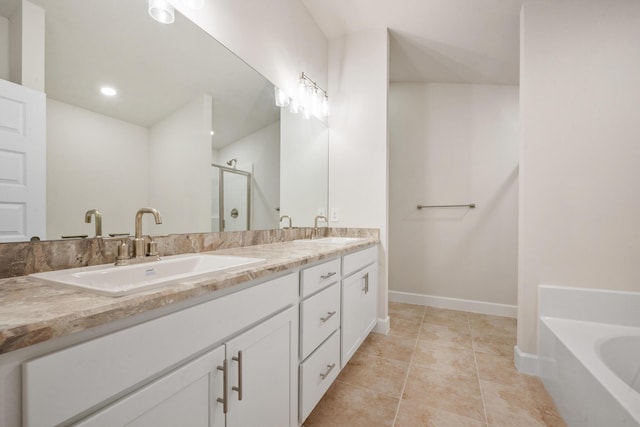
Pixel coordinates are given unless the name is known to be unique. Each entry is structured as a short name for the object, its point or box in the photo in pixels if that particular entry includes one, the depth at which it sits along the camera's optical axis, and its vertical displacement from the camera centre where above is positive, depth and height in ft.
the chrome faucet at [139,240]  3.17 -0.33
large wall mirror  2.77 +1.14
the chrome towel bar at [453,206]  9.34 +0.24
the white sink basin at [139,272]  2.08 -0.60
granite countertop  1.34 -0.58
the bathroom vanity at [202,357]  1.45 -1.07
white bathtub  3.31 -2.13
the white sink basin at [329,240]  6.47 -0.69
